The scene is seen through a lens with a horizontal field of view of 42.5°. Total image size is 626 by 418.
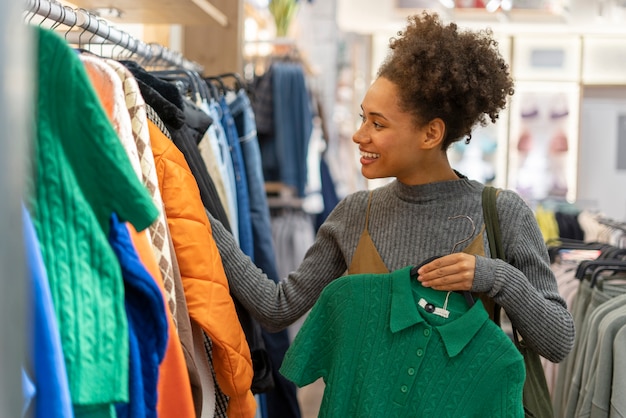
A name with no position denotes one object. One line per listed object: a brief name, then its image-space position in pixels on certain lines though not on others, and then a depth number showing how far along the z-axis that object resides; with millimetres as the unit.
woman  1757
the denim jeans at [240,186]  2437
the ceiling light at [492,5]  6768
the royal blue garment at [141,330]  1153
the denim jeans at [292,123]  4223
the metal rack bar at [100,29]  1514
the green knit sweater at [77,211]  1026
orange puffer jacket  1576
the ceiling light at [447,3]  6812
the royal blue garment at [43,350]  962
